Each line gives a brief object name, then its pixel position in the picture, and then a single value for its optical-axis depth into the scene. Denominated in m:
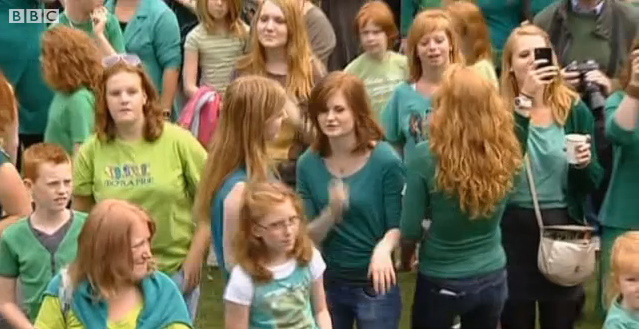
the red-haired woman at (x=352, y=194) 10.87
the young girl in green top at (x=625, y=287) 9.52
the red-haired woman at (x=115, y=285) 8.64
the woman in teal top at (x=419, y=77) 12.98
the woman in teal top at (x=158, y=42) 15.78
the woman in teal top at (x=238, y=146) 10.10
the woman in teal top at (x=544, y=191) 11.87
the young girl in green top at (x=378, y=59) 15.52
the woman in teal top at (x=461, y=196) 10.46
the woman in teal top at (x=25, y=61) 15.94
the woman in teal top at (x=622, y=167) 11.13
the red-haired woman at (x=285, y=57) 13.11
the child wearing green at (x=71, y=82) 12.35
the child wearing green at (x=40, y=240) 10.01
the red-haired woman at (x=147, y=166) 10.93
